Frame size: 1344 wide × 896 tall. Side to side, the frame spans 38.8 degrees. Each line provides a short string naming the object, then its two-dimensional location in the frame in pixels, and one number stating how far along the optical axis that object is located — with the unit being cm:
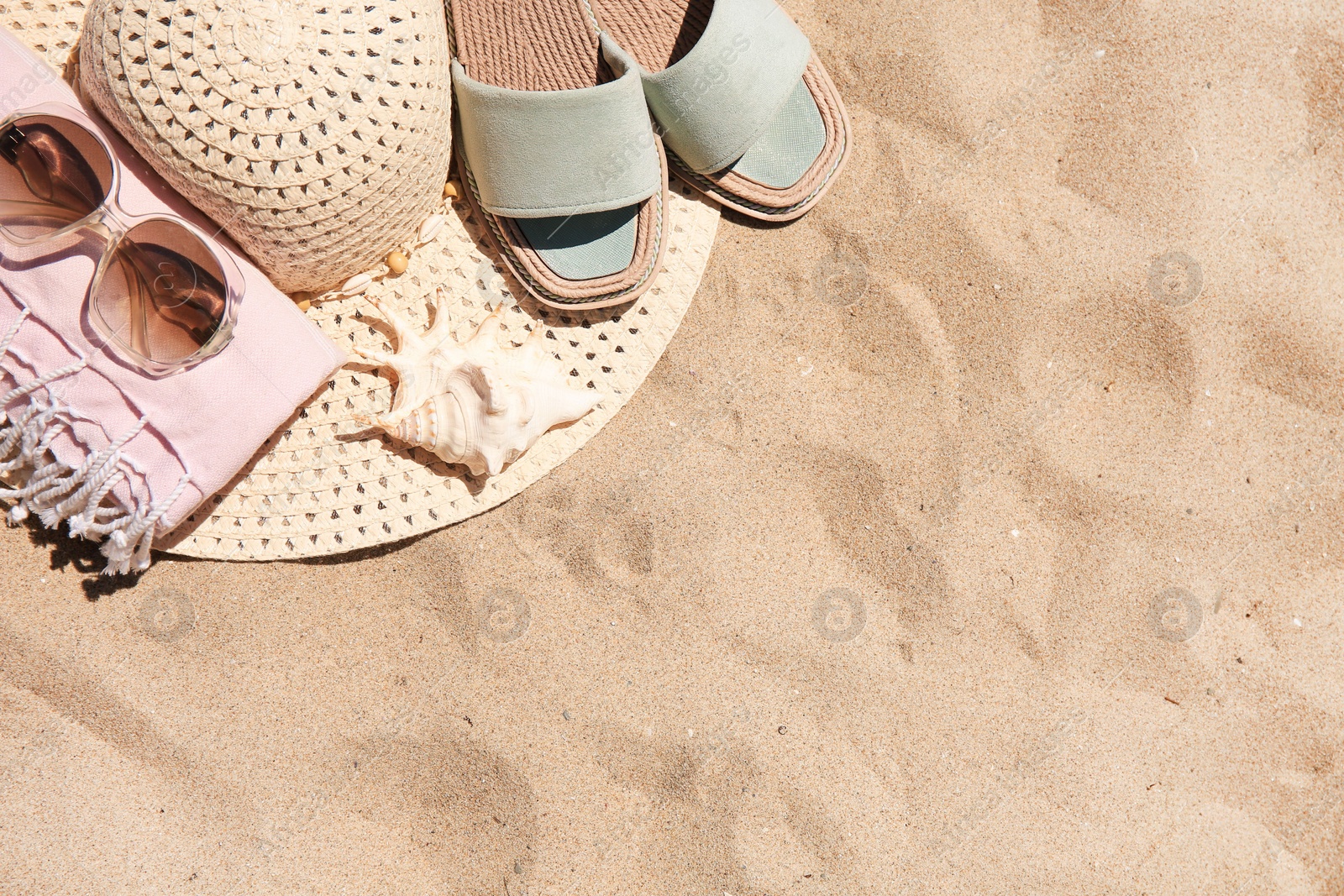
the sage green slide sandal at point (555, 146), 97
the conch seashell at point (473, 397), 98
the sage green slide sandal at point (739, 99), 99
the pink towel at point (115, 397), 94
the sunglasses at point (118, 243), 93
